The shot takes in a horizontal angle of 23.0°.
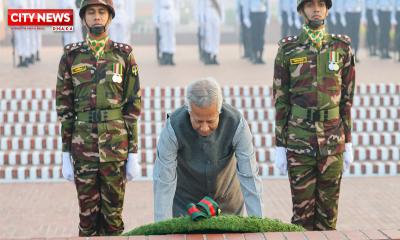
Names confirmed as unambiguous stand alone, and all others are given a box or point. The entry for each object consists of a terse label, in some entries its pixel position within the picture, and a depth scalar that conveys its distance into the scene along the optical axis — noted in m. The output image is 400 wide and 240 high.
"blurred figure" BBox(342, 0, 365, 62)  20.09
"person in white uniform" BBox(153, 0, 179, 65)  18.83
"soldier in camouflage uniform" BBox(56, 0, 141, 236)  5.94
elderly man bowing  5.06
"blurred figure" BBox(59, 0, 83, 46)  17.75
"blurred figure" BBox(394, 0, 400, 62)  20.20
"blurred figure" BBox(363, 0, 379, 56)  20.41
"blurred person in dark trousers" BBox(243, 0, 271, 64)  19.08
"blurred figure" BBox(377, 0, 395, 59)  20.32
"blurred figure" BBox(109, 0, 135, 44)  18.33
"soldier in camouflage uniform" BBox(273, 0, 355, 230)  6.08
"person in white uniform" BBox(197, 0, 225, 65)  19.11
